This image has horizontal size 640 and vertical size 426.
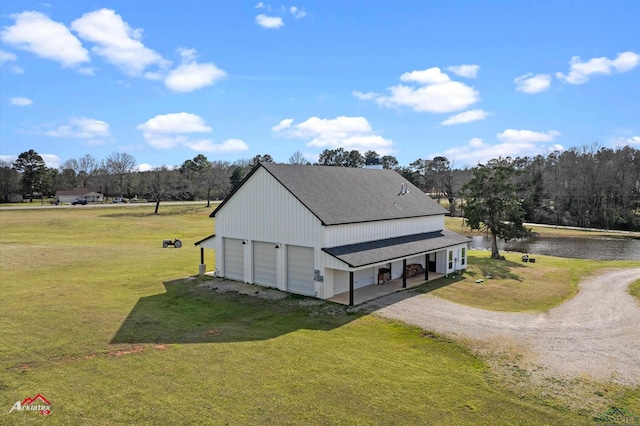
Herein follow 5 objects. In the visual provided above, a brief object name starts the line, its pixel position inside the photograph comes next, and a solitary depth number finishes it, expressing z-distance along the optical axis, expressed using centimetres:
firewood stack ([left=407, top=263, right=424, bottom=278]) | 2758
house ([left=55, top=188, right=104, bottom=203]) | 9631
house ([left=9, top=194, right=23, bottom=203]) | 9719
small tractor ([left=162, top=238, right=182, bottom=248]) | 4038
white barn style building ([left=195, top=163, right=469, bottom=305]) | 2220
